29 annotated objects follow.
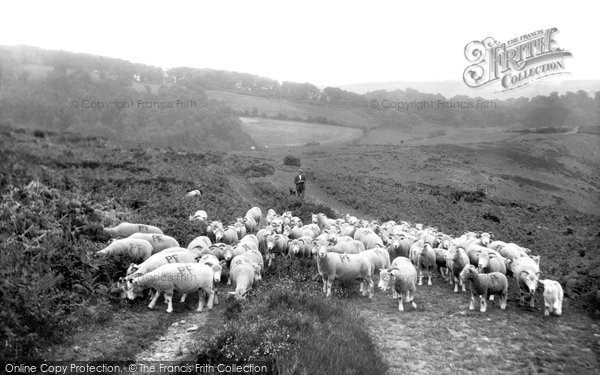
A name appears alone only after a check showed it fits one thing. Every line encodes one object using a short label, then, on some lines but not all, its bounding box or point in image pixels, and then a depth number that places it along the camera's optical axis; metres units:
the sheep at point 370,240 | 17.53
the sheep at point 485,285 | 11.89
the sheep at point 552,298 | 11.52
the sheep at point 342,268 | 13.23
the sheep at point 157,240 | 14.63
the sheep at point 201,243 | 15.04
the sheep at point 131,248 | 12.91
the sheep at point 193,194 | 25.78
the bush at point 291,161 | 53.88
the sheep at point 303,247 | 15.21
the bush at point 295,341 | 7.00
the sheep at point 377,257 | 14.21
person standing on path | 30.45
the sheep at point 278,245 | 16.09
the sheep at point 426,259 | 14.75
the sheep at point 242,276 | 11.66
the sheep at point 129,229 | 15.52
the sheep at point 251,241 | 15.60
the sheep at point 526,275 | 11.74
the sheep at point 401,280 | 12.13
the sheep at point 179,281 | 10.93
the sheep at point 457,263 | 13.76
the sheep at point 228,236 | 17.31
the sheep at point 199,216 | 19.85
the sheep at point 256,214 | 23.20
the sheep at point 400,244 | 17.00
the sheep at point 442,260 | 14.76
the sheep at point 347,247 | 15.49
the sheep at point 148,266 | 10.85
